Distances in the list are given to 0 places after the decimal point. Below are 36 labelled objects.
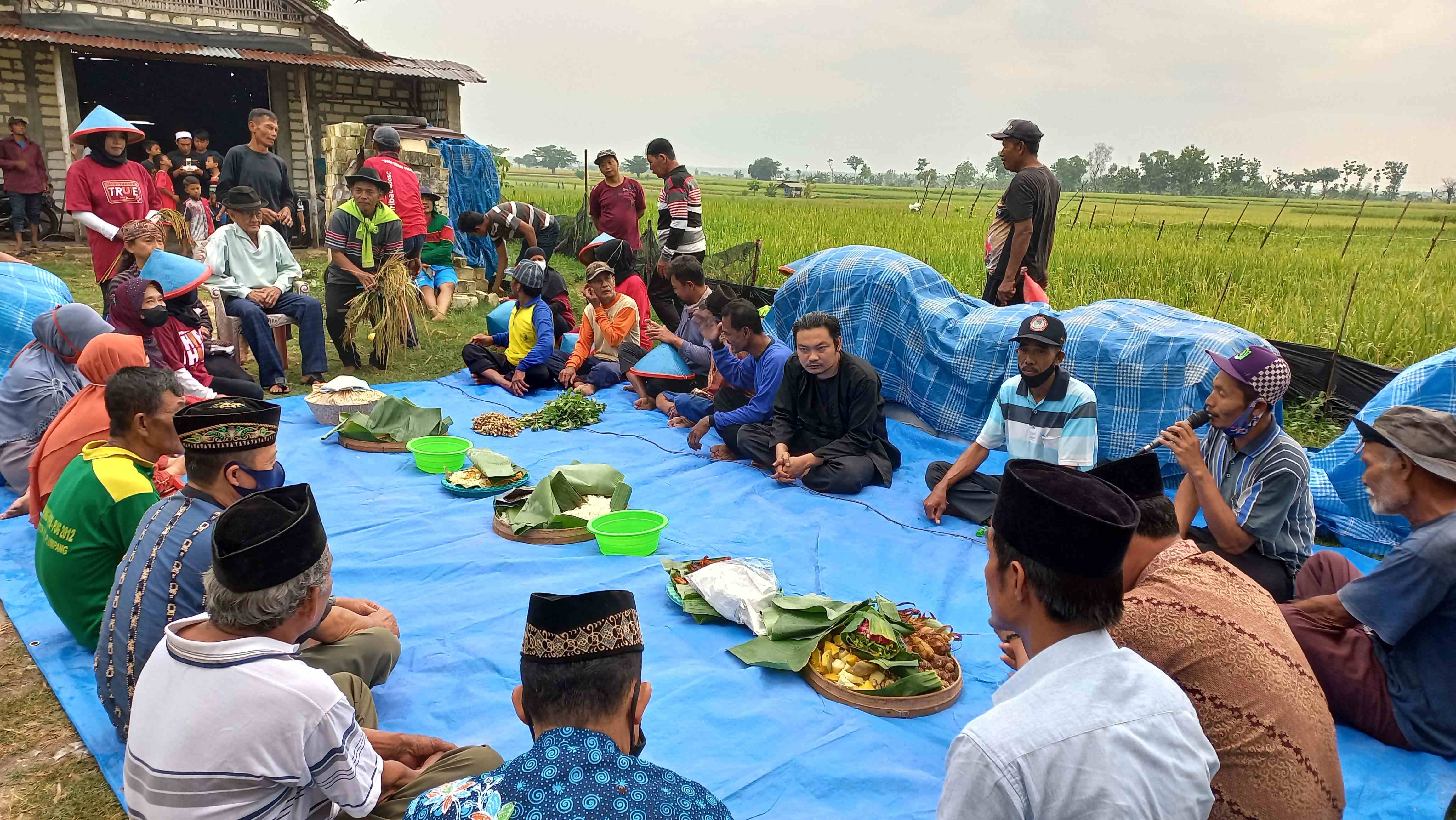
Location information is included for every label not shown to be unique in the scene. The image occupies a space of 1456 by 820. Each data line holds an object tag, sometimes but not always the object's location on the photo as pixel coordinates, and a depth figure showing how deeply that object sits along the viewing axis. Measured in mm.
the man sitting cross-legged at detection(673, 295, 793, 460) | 5309
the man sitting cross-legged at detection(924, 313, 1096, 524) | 4145
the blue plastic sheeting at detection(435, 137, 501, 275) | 11398
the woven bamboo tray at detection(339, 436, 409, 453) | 5340
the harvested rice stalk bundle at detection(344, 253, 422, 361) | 7191
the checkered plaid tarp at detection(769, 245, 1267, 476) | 4699
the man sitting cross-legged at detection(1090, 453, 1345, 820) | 1762
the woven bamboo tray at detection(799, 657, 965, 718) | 2797
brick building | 12102
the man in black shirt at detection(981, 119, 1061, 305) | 5723
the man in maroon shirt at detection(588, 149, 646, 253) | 9070
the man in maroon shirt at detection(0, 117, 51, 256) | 10953
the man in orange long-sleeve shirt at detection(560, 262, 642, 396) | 6812
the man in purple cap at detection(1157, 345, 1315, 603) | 3215
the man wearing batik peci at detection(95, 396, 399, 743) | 2252
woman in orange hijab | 3459
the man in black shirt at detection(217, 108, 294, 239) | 8008
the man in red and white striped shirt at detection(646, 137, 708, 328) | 7887
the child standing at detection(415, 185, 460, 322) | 9117
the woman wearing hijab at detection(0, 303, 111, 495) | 4117
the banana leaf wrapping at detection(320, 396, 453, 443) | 5391
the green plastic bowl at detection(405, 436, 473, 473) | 4949
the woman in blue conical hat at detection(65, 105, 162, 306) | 6082
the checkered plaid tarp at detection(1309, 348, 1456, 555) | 4066
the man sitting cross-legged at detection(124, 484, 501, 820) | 1714
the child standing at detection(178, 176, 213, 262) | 9781
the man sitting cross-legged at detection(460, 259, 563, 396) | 6785
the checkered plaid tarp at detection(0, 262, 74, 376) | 4648
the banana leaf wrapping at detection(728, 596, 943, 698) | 2900
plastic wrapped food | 3299
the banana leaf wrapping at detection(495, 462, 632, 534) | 4090
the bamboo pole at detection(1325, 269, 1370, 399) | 5188
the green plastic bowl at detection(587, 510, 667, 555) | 3928
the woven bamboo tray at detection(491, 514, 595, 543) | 4059
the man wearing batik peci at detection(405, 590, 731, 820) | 1345
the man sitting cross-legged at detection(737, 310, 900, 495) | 4762
